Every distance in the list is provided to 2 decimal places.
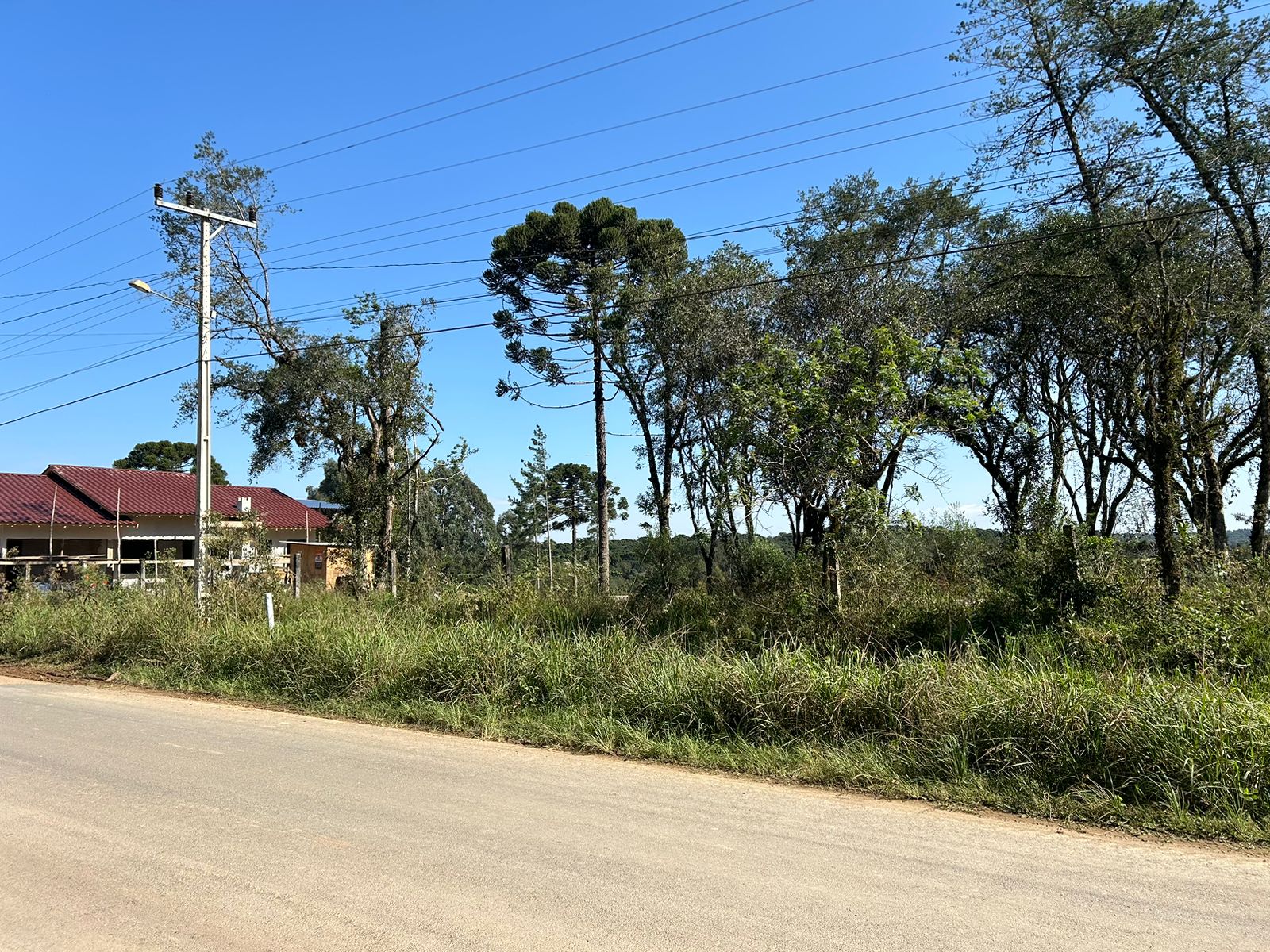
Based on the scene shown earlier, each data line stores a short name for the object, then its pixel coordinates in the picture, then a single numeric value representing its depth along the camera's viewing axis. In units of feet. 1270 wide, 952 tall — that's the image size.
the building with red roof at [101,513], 103.35
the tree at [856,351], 34.63
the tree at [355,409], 83.92
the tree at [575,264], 86.02
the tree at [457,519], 149.38
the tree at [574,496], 166.09
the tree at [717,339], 62.64
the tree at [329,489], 89.86
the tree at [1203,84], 42.70
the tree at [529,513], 137.18
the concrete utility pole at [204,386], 53.11
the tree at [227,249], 82.17
